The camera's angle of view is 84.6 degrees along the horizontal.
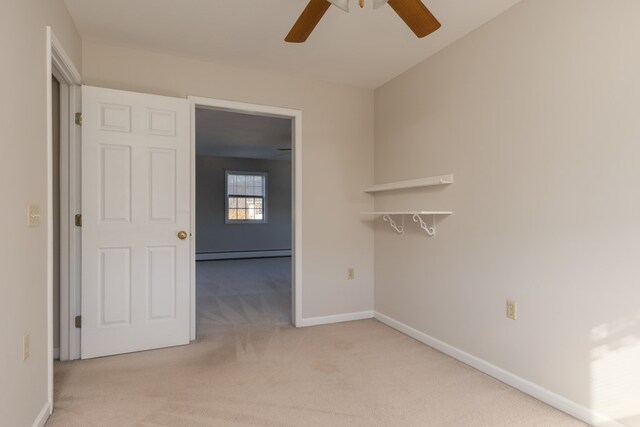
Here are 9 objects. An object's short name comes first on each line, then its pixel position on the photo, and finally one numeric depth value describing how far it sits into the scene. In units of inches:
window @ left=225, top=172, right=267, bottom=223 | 341.7
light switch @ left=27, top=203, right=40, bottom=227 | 65.7
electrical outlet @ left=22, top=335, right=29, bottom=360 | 62.9
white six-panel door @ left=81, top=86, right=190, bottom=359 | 103.7
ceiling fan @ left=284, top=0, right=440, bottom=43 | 67.3
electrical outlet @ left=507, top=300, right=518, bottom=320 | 87.8
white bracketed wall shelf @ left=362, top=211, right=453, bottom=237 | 107.8
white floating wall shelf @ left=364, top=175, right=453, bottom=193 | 106.7
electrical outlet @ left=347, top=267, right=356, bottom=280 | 143.8
